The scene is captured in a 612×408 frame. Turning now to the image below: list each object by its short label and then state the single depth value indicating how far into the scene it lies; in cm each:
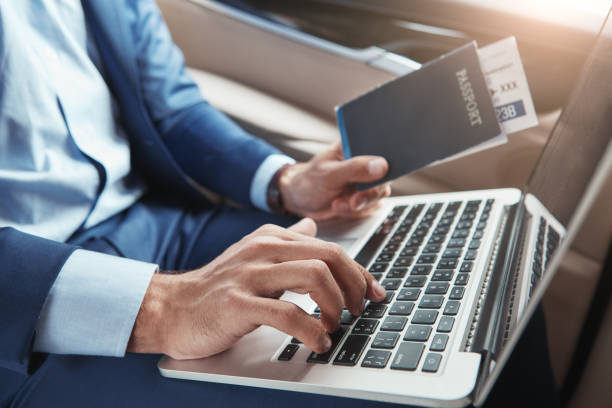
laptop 46
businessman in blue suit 56
